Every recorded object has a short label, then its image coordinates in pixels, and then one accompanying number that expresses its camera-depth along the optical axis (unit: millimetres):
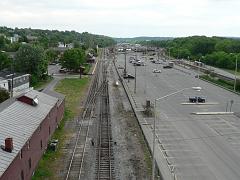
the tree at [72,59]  64972
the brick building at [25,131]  15021
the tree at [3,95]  33514
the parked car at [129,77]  61340
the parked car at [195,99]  39712
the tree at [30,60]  50478
